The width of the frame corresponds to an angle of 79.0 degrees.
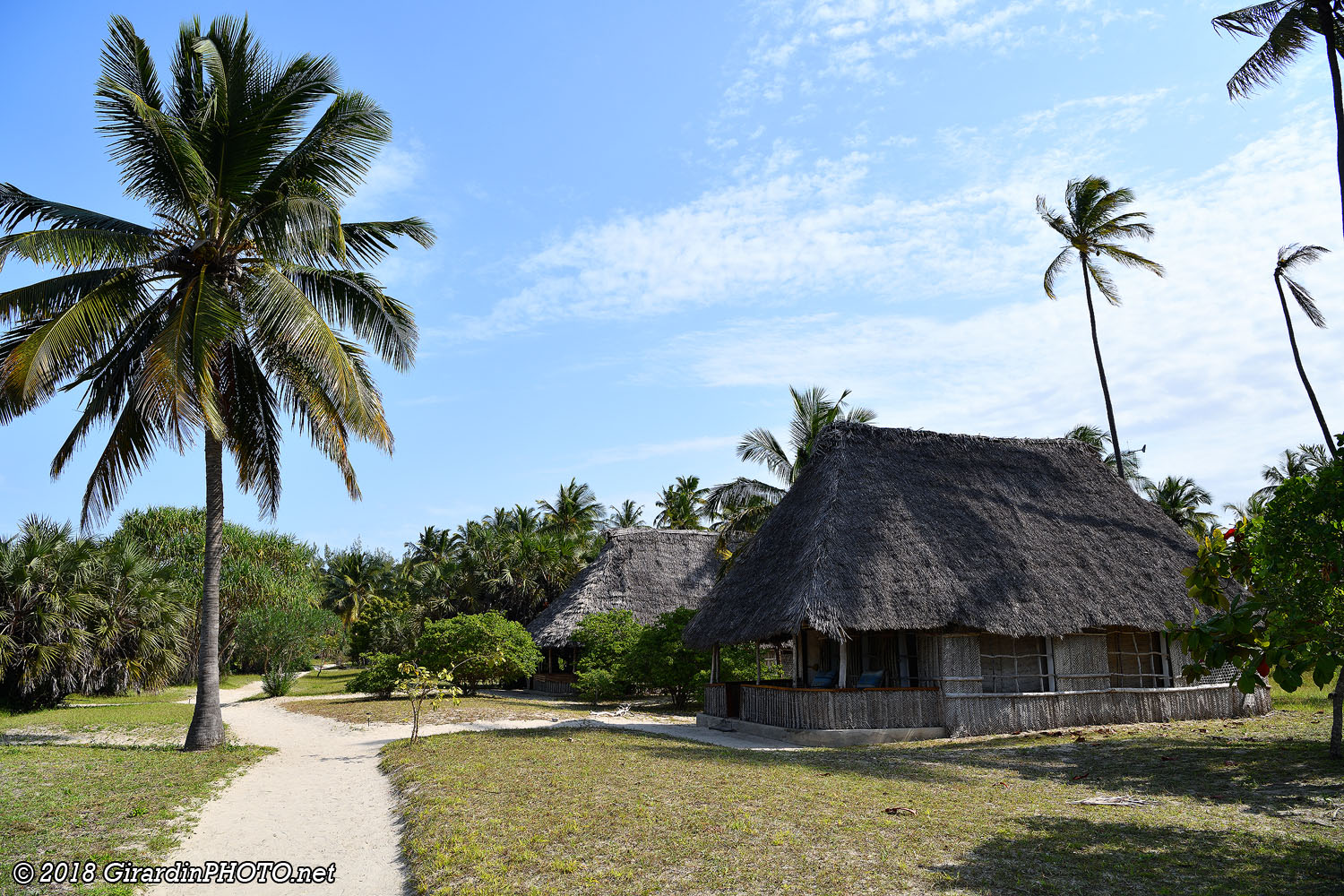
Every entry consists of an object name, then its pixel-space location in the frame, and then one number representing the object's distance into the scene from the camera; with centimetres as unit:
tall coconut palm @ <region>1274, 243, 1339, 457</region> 2472
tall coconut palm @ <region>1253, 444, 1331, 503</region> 3712
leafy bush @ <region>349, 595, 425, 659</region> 4094
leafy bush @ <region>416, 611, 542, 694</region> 2425
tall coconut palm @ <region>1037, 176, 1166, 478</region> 2580
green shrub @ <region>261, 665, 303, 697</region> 2652
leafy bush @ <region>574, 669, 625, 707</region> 2244
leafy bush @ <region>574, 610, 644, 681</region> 2384
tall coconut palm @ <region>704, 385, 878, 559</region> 2273
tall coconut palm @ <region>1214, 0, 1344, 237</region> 1434
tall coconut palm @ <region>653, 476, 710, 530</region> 4306
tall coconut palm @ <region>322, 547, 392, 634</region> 5362
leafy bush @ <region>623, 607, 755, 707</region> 2175
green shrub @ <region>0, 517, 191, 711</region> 1902
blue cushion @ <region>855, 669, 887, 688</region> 1648
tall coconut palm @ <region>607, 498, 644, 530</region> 5147
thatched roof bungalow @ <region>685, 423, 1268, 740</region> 1478
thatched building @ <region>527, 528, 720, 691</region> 2911
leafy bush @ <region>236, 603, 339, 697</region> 3666
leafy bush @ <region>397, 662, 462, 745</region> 1350
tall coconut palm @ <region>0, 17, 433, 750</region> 1178
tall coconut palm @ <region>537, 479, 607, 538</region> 4491
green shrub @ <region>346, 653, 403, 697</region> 2411
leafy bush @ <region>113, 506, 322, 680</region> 3866
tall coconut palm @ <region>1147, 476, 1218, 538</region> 3906
